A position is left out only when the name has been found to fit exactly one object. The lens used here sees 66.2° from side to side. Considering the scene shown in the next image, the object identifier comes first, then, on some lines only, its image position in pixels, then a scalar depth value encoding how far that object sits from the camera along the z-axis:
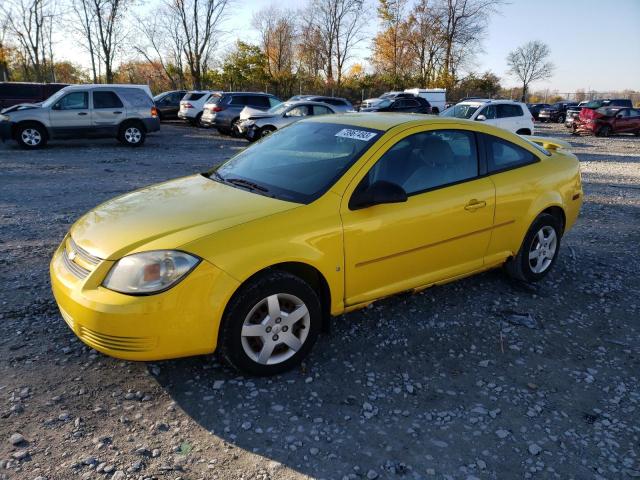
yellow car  2.73
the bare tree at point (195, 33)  39.03
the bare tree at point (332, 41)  44.94
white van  28.94
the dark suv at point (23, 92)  20.19
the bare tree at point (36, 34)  36.50
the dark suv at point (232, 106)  19.36
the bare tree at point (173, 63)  42.75
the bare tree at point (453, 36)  43.25
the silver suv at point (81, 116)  13.74
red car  24.12
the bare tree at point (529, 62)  60.38
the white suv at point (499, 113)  15.65
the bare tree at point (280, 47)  48.53
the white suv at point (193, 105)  23.22
